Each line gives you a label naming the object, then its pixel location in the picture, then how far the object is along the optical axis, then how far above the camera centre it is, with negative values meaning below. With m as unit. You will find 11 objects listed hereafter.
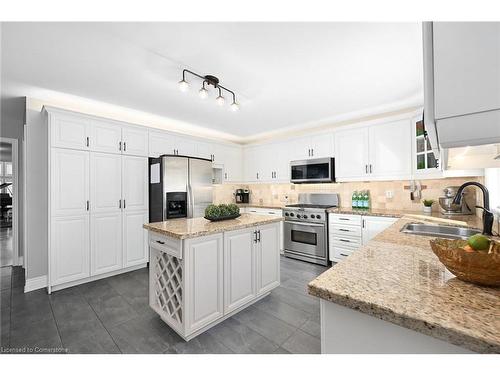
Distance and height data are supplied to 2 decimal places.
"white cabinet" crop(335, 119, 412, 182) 3.14 +0.54
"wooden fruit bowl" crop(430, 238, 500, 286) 0.73 -0.26
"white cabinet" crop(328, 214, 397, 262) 3.09 -0.63
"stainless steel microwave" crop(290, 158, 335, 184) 3.75 +0.30
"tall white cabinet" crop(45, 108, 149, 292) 2.70 -0.12
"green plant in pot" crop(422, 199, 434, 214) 3.01 -0.24
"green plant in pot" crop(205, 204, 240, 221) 2.19 -0.24
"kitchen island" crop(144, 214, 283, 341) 1.74 -0.72
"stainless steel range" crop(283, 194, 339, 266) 3.52 -0.71
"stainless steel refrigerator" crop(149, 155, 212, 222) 3.38 +0.01
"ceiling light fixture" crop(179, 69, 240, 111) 2.08 +1.14
